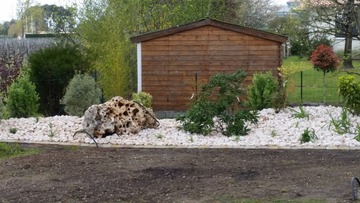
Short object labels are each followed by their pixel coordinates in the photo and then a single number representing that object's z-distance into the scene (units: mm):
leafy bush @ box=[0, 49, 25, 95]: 18281
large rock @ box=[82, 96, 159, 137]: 11727
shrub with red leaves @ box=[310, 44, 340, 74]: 16750
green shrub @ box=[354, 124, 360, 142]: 10981
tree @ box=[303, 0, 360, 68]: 19297
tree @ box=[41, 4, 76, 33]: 23203
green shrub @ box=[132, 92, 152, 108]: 14669
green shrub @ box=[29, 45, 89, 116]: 16156
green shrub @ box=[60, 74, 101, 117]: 14898
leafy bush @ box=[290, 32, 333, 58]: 27750
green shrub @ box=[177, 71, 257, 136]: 11742
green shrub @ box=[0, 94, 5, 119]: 13047
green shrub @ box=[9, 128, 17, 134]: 12570
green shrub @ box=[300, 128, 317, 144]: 11078
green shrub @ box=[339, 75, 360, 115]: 12000
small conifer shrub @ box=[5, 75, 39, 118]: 14094
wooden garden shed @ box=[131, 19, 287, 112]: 16797
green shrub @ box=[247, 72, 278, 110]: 13680
